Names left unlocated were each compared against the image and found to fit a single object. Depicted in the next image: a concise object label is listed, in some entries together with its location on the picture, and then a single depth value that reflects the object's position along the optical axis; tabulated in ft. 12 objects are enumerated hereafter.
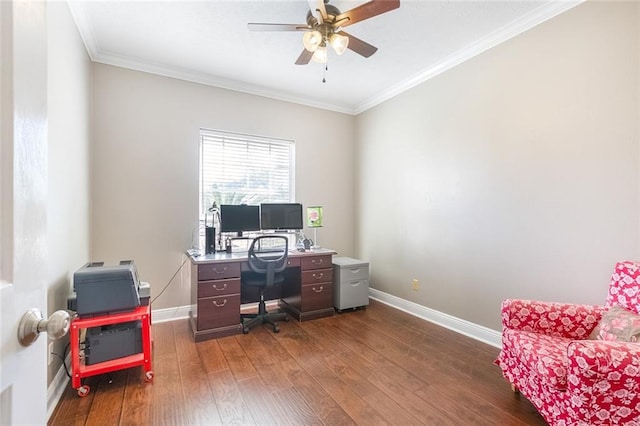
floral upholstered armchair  4.29
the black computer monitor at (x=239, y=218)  10.78
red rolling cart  6.28
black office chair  9.68
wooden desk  9.11
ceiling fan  6.34
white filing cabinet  11.53
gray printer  6.46
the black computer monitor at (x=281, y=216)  11.60
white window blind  11.59
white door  1.67
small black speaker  10.42
